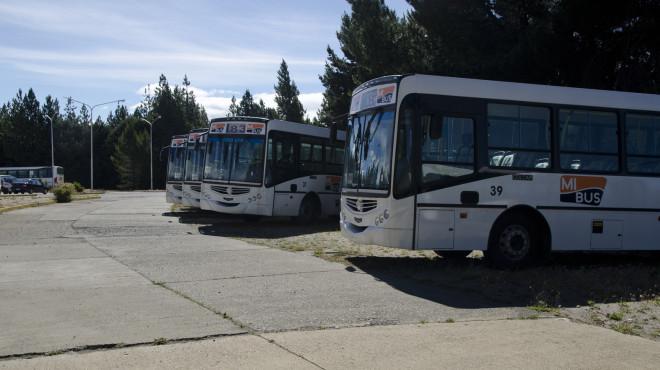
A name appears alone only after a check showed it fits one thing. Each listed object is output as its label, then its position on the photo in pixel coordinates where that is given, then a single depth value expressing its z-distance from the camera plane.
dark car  63.28
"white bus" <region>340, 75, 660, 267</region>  10.76
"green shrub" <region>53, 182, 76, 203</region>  35.62
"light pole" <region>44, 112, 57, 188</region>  67.99
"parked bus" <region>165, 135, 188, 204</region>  26.60
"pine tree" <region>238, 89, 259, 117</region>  116.25
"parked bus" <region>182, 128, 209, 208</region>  24.09
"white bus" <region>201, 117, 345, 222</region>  19.58
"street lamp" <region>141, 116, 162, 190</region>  76.69
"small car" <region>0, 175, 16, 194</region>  62.56
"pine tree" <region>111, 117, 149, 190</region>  86.38
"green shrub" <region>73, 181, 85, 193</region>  54.41
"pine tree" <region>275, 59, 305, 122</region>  87.31
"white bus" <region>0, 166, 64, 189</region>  68.56
